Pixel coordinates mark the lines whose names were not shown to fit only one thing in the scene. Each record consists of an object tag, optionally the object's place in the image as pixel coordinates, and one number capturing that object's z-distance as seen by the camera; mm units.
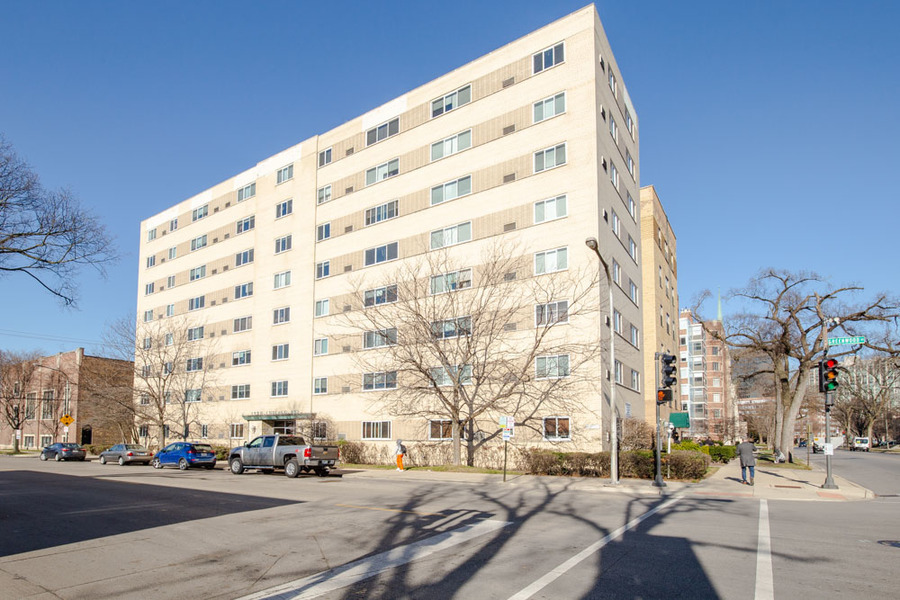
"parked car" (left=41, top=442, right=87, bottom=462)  46344
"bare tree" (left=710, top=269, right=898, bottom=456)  34812
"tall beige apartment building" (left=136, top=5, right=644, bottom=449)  30922
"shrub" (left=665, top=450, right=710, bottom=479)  24062
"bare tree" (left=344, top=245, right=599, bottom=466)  29938
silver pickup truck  26453
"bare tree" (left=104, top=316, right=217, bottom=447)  52156
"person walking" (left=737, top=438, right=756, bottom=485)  22219
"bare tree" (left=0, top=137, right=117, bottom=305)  18141
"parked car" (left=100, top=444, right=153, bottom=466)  39312
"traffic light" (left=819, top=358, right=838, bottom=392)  20348
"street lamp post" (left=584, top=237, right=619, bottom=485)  21125
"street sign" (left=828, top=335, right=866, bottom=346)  20672
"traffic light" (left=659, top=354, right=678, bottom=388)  21188
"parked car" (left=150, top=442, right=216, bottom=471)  34469
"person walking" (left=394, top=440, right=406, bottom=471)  29906
